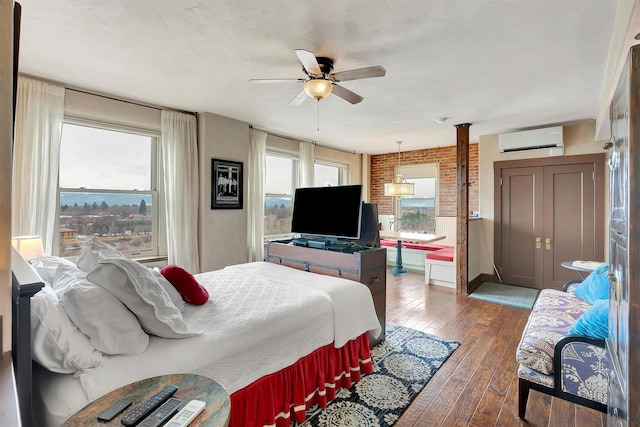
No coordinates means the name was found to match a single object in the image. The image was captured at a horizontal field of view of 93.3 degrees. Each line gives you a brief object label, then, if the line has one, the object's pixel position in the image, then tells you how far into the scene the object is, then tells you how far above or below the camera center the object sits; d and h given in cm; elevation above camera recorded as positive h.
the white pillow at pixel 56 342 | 113 -49
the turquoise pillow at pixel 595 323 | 171 -59
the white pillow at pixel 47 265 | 165 -29
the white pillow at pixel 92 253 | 160 -20
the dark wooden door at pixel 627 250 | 90 -9
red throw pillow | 189 -44
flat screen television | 266 +7
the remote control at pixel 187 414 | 93 -63
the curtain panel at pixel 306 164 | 561 +100
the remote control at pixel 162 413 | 93 -63
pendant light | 557 +55
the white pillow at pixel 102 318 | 126 -44
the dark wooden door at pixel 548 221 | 439 -1
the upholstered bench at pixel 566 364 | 171 -86
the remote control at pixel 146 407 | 94 -63
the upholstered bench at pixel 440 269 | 486 -82
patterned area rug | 187 -121
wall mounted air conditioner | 444 +122
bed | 117 -62
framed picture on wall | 408 +46
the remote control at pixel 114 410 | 97 -64
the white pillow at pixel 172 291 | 179 -45
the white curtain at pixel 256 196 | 467 +34
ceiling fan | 221 +110
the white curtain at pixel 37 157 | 276 +55
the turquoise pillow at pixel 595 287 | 243 -57
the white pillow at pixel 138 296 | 137 -37
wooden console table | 255 -42
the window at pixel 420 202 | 659 +39
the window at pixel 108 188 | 320 +32
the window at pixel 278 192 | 525 +46
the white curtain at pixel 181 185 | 376 +40
